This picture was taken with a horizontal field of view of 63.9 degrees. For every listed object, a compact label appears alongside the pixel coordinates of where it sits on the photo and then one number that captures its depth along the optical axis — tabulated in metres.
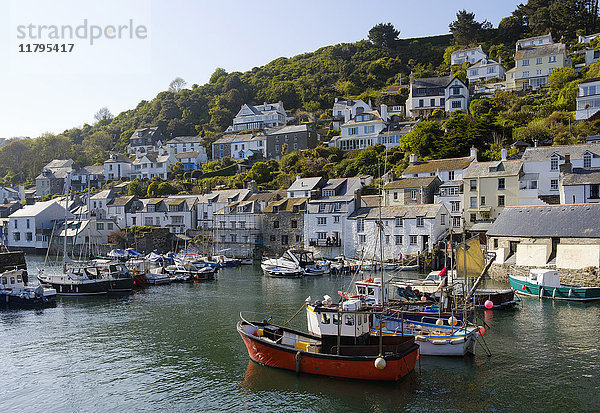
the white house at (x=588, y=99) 69.00
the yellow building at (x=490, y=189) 57.25
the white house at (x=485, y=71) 100.50
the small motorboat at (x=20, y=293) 39.44
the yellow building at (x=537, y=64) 89.22
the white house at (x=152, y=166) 112.75
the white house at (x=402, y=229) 57.72
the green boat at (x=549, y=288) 37.44
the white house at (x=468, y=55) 111.69
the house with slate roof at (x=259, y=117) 121.81
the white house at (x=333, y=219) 64.81
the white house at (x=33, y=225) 89.69
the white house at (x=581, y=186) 50.62
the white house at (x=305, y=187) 72.81
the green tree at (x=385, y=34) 143.75
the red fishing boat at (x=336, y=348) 21.12
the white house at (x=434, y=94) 88.81
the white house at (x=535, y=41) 103.06
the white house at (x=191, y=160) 114.56
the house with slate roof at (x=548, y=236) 42.31
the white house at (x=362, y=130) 88.06
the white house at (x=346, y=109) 99.05
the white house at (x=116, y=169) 117.50
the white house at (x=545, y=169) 54.62
